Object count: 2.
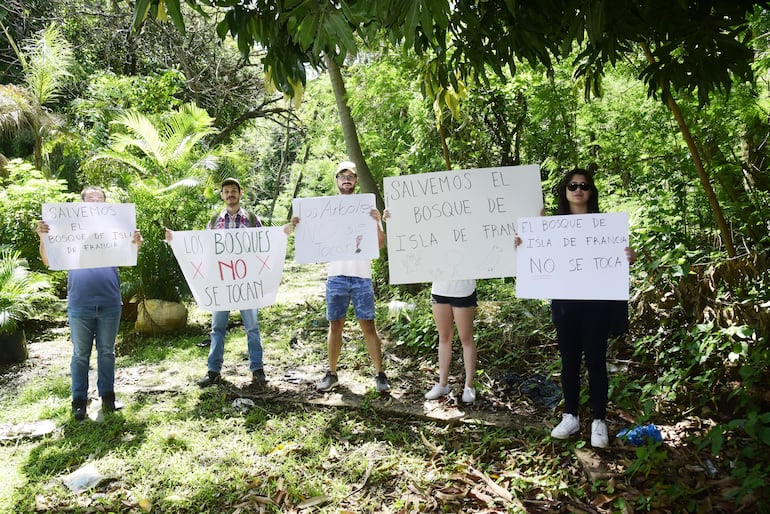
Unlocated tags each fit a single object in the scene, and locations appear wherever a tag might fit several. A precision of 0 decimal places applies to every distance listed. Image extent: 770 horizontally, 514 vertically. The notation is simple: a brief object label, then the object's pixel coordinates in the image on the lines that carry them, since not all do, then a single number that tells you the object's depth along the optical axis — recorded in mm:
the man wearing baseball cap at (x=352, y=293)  4004
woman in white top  3674
